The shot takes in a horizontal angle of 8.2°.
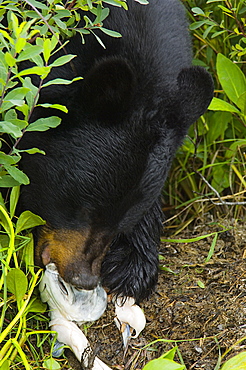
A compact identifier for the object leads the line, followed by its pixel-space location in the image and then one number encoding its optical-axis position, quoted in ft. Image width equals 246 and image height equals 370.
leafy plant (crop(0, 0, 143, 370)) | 9.19
